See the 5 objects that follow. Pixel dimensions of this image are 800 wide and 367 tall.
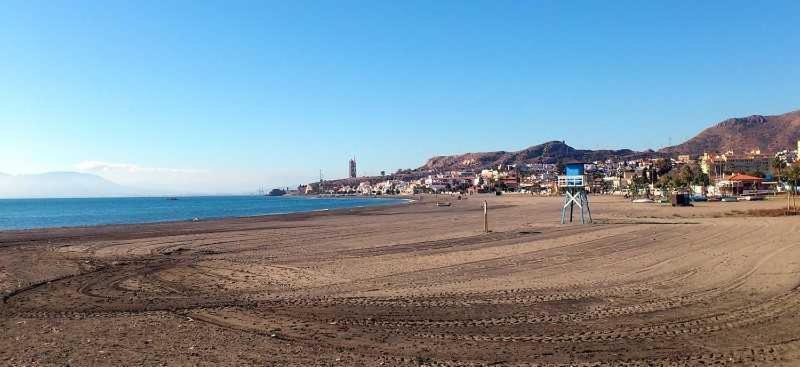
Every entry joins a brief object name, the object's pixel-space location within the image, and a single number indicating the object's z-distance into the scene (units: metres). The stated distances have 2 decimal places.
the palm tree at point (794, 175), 48.77
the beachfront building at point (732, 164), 140.75
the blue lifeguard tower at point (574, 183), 30.70
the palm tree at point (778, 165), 69.25
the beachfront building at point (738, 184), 83.69
